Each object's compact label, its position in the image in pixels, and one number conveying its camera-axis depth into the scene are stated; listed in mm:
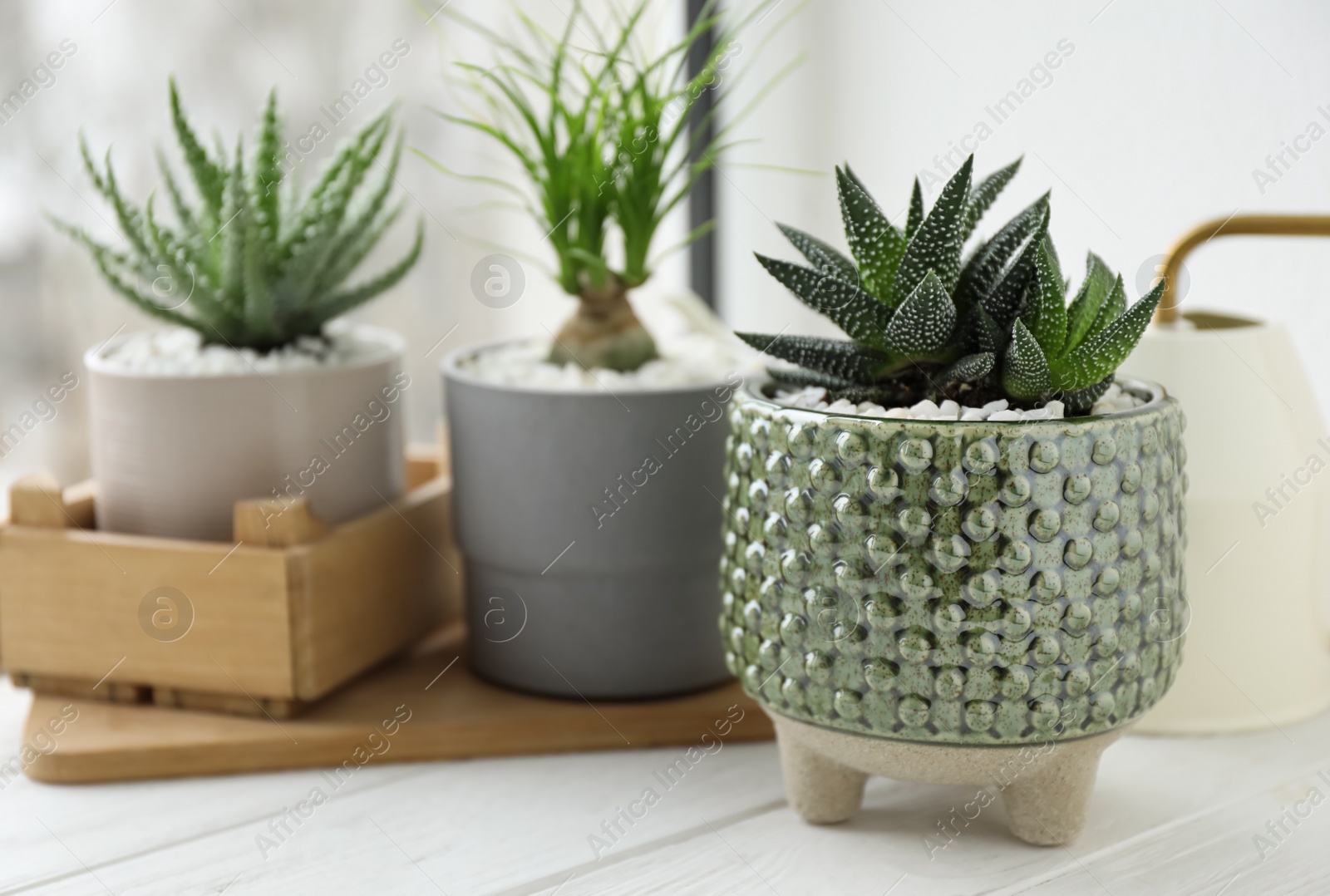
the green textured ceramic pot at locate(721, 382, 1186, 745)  501
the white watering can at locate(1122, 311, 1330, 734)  676
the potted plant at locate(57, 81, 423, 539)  718
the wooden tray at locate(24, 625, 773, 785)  669
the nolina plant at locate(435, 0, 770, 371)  698
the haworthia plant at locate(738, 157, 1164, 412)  513
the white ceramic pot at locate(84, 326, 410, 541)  715
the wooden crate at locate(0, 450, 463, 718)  692
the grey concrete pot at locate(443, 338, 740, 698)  701
